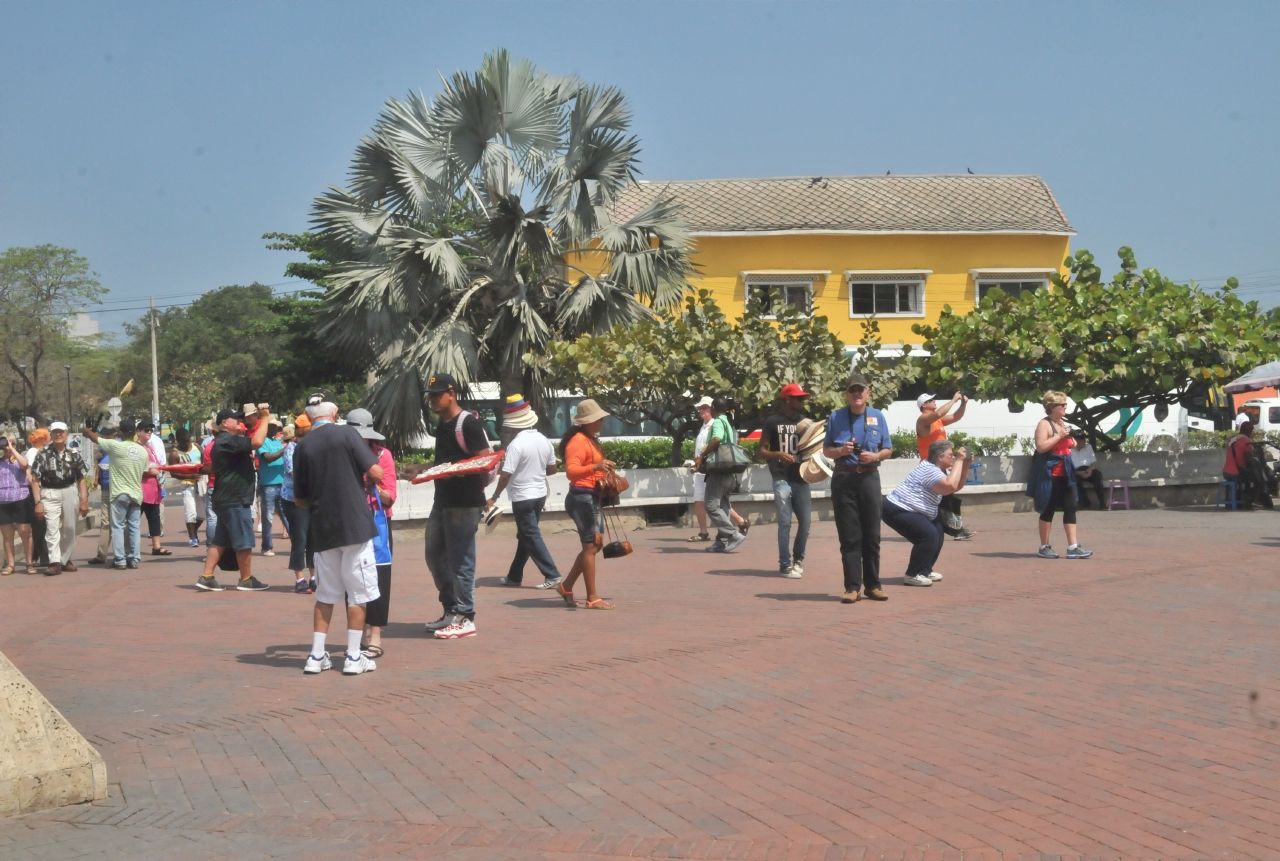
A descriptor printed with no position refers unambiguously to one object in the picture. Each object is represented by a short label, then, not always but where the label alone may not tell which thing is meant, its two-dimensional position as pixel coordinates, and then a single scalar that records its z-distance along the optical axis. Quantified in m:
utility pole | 62.54
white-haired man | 7.70
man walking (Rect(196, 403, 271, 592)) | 11.74
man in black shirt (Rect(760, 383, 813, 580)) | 11.89
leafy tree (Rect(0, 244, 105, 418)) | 57.09
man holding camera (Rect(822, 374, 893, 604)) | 10.16
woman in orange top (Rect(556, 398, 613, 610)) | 10.17
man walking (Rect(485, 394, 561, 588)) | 11.06
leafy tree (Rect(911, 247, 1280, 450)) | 18.80
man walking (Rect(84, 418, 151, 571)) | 14.19
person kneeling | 10.91
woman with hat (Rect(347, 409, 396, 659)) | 8.18
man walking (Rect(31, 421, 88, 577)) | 14.20
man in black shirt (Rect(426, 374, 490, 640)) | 8.80
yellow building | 34.66
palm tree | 20.42
